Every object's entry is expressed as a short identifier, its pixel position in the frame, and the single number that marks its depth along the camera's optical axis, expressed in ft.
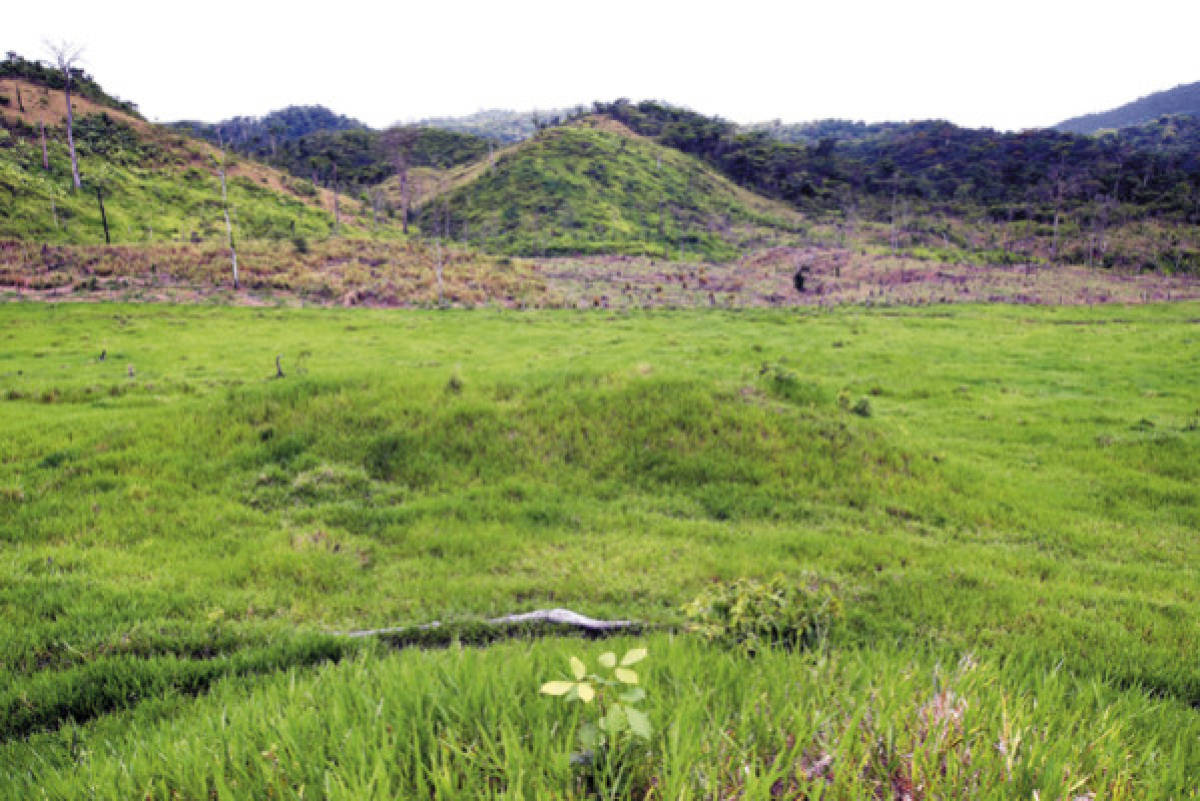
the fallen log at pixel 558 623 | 15.72
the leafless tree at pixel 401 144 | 510.17
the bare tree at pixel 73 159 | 230.48
